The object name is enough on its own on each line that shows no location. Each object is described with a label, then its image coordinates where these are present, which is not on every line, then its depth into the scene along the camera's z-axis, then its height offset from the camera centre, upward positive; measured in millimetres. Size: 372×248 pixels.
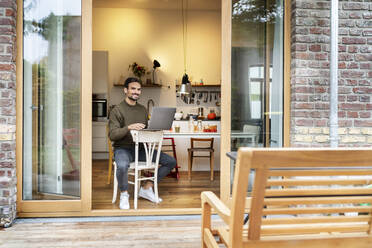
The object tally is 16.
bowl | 6588 -45
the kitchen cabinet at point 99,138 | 7258 -534
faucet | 7906 +269
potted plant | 7727 +1040
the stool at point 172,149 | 5434 -658
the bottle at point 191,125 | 5945 -212
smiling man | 3730 -246
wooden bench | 1311 -375
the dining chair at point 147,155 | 3701 -475
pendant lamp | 7562 +2059
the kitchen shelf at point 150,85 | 7703 +668
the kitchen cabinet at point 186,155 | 6129 -773
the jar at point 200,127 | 5883 -235
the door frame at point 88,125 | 3225 -110
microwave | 7316 +104
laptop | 3713 -49
